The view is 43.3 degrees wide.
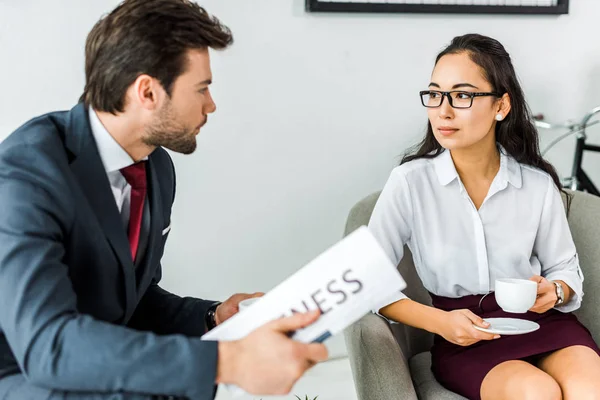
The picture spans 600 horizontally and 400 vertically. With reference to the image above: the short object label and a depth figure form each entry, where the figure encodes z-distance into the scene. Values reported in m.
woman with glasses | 1.92
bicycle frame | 2.85
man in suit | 1.24
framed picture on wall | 2.47
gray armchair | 1.79
